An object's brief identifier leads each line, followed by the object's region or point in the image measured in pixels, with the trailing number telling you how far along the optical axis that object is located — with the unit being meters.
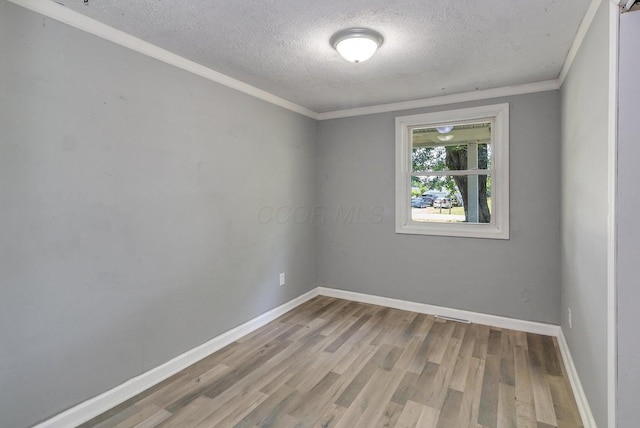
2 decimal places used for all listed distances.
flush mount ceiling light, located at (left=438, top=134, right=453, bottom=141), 3.46
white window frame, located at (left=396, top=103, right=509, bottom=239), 3.08
